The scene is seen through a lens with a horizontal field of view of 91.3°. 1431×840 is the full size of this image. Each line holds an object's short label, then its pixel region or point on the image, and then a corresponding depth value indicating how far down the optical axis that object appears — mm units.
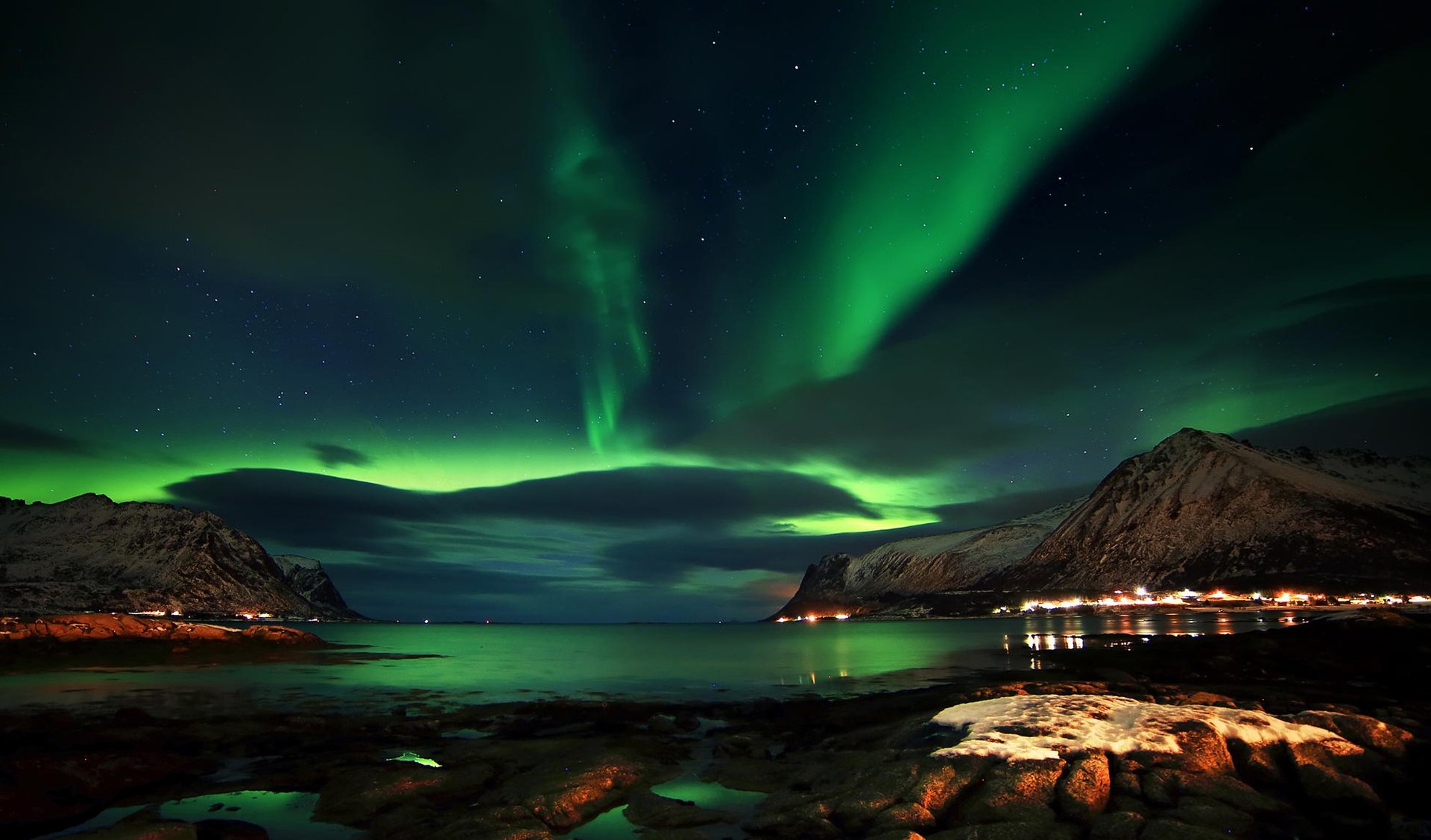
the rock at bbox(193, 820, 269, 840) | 14969
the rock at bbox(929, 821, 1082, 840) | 12711
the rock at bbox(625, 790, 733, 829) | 16047
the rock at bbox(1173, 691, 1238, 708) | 23828
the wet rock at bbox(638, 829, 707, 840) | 15013
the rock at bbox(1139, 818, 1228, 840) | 12125
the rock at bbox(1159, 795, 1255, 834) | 12930
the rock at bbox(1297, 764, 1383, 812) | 14477
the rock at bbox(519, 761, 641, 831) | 16125
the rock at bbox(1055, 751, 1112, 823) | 13695
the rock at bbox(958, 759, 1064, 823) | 13680
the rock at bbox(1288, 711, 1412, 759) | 17047
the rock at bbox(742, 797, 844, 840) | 14438
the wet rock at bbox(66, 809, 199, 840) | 13125
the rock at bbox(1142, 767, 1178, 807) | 13992
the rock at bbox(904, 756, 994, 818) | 14516
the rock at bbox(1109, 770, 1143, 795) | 14289
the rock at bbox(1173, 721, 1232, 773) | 15016
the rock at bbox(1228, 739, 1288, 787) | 15266
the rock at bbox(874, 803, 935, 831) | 13797
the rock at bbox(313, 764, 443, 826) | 16750
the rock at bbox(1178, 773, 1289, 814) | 13883
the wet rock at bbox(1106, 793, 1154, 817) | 13531
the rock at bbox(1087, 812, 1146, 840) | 12453
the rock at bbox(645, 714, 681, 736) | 28469
